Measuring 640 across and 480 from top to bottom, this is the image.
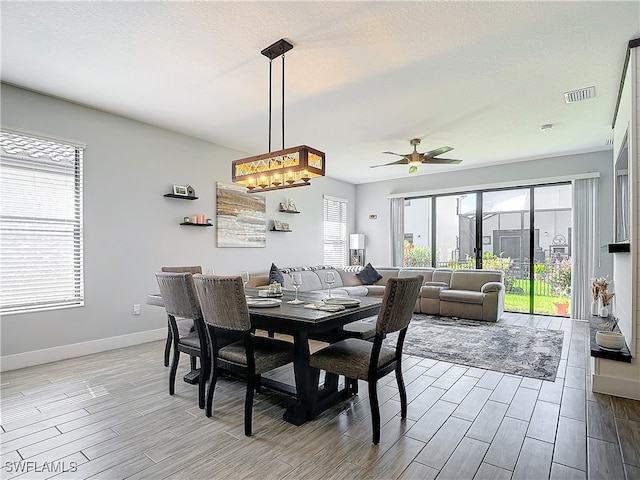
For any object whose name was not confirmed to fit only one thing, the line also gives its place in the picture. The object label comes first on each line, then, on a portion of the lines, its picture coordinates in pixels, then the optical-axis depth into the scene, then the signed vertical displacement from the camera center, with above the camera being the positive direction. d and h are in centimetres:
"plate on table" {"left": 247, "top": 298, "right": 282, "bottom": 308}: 258 -50
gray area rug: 354 -133
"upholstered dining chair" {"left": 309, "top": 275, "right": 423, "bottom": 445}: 215 -79
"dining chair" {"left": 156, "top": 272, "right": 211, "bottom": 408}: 257 -57
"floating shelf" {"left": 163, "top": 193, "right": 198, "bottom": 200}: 466 +60
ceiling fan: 462 +110
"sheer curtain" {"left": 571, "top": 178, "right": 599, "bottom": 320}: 566 -10
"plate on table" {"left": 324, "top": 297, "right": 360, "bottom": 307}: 258 -49
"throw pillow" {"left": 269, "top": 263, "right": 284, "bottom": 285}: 555 -60
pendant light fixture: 274 +62
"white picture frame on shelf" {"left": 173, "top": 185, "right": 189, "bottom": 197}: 472 +68
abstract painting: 538 +38
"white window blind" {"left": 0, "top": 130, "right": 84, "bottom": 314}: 344 +17
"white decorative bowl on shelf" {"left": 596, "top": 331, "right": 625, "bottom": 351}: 281 -85
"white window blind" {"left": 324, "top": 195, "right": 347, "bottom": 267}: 775 +18
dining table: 223 -59
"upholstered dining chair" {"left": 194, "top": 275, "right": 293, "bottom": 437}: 221 -74
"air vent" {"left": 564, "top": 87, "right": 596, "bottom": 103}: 350 +151
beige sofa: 568 -91
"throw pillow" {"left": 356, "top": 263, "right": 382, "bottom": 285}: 719 -79
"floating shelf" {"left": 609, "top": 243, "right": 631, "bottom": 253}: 290 -9
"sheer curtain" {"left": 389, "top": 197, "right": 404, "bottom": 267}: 790 +16
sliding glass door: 620 +1
